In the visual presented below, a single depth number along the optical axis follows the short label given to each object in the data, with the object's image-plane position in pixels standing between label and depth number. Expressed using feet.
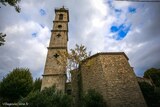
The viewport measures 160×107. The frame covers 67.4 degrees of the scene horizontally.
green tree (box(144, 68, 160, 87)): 107.45
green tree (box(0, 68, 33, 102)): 66.54
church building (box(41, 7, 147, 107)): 50.29
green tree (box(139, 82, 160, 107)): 60.21
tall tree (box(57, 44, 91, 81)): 61.82
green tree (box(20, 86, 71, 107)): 41.55
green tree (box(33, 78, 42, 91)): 93.79
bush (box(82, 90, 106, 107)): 45.39
